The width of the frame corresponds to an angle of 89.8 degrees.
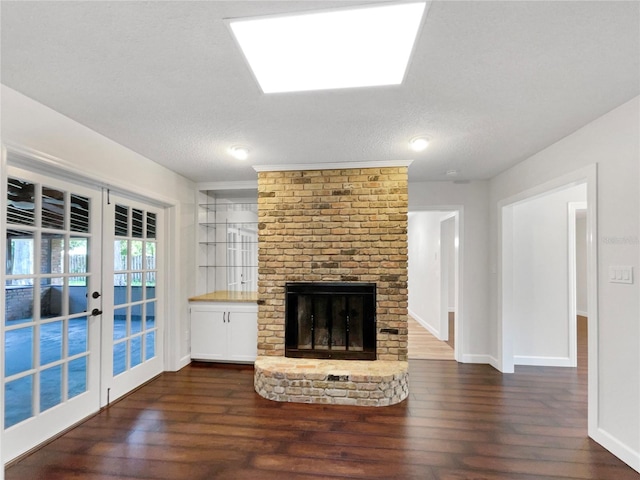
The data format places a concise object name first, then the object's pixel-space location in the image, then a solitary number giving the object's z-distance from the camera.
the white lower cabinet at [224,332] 3.99
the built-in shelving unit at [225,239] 4.55
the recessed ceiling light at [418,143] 2.77
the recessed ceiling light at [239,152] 3.00
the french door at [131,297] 2.92
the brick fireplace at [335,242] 3.45
